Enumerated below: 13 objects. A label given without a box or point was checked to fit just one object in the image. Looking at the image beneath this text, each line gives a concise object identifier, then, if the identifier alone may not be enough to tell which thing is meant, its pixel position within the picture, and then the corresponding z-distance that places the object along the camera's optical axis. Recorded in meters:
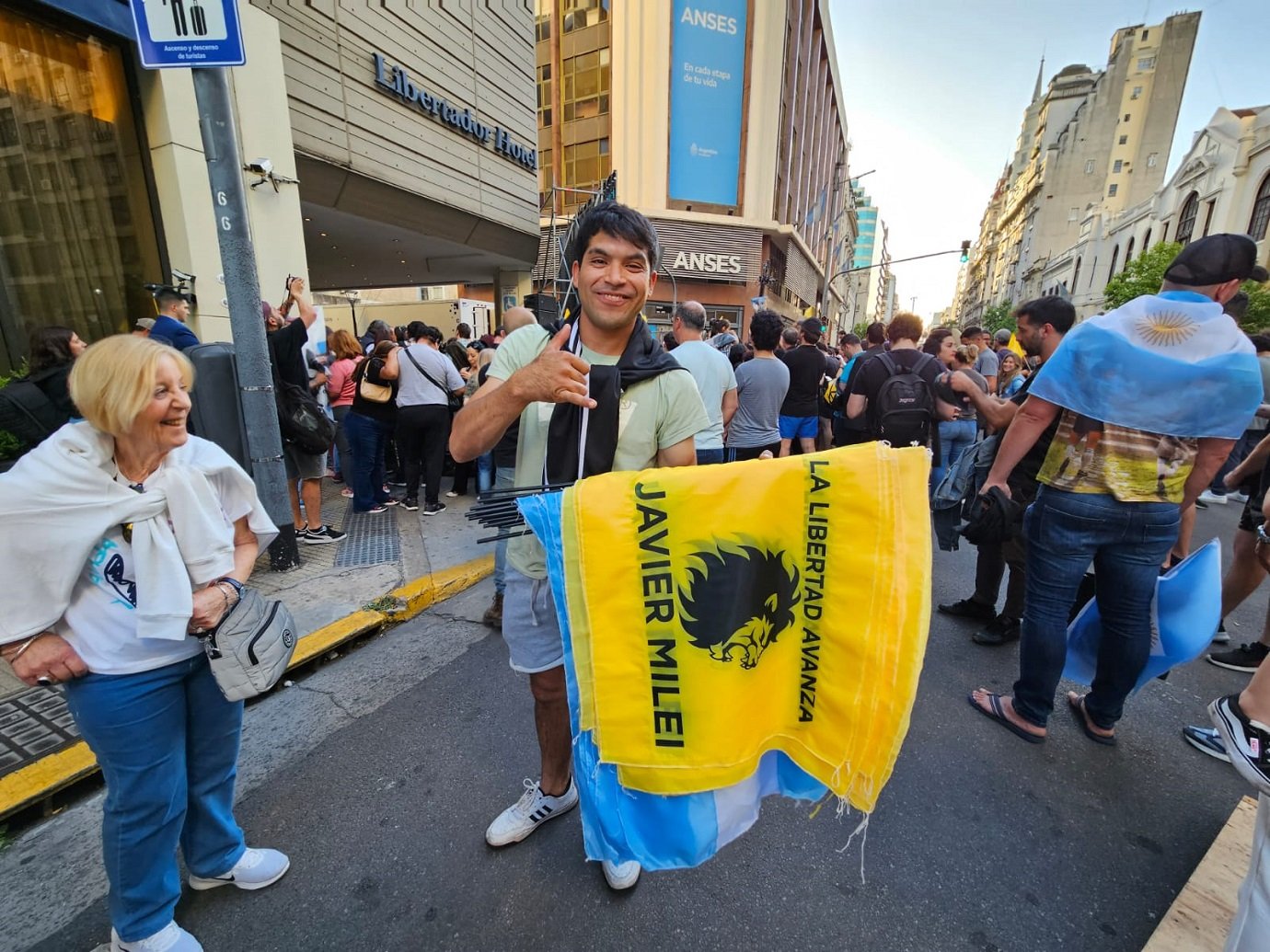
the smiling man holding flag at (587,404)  1.53
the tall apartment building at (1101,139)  55.03
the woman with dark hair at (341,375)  6.36
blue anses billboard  24.16
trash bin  3.91
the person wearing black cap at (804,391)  6.46
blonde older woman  1.38
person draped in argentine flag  2.21
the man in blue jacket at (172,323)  4.56
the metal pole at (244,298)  3.67
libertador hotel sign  9.27
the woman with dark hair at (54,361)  3.38
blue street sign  3.25
